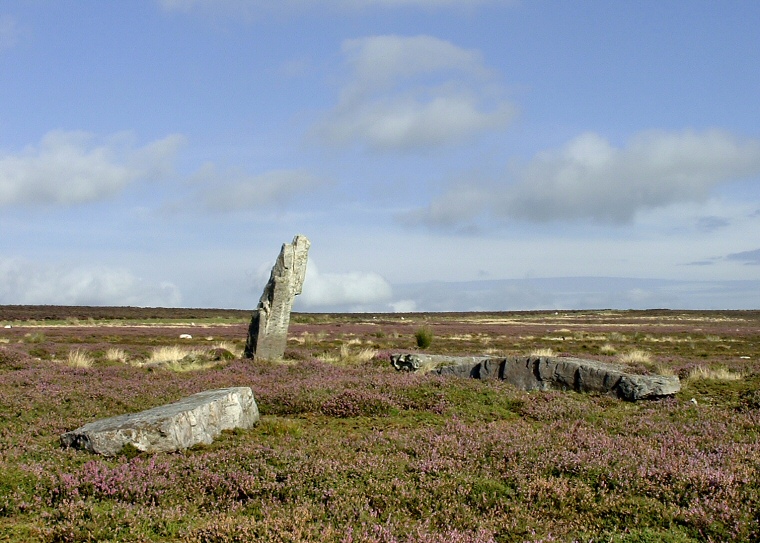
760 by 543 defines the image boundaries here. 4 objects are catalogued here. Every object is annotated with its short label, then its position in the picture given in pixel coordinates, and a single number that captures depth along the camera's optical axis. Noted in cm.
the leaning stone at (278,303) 2361
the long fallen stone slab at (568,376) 1542
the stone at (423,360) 2147
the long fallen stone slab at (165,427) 979
